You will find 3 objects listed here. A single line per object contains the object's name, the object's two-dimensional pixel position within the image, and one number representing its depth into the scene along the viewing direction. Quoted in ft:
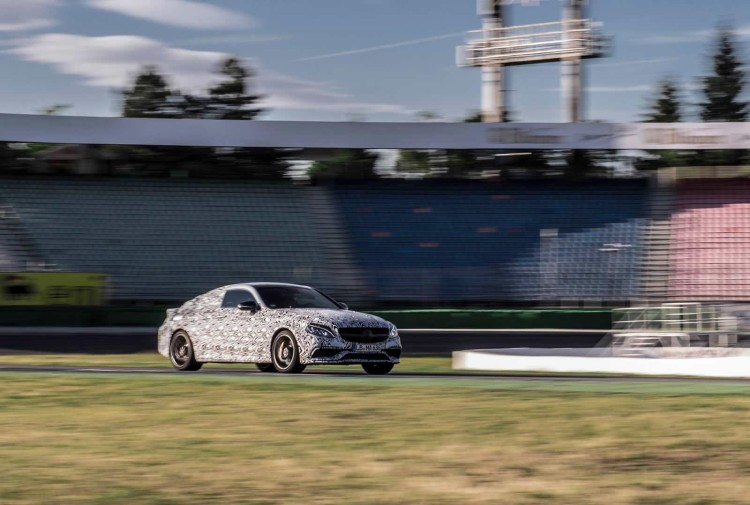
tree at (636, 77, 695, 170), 314.14
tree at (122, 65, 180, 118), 314.35
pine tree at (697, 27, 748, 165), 311.88
